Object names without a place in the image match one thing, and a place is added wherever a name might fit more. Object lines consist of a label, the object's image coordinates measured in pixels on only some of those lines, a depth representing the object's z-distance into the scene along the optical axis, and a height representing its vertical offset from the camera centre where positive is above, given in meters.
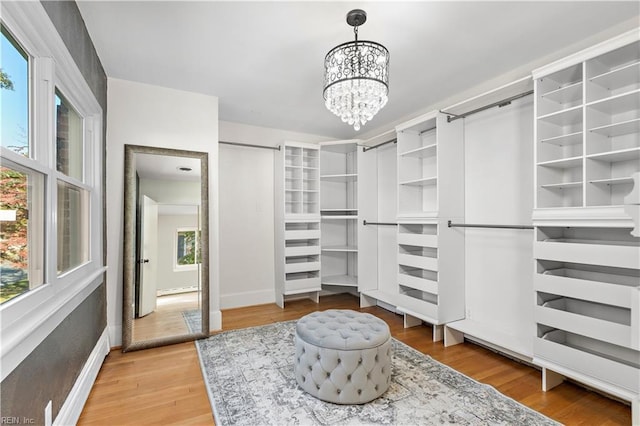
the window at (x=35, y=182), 1.29 +0.17
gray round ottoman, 2.07 -1.03
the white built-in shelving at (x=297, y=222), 4.33 -0.12
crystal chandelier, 1.99 +0.90
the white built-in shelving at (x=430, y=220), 3.14 -0.07
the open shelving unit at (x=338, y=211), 5.01 +0.04
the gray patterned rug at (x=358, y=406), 1.94 -1.30
